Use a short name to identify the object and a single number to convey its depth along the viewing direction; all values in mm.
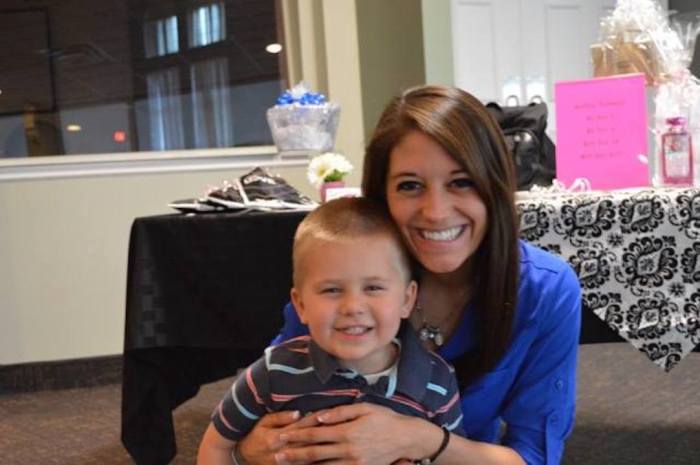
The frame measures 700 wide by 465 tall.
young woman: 1058
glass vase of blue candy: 2369
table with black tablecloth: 1741
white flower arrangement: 2041
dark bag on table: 1991
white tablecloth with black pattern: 1423
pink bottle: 1589
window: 3850
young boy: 1035
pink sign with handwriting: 1624
